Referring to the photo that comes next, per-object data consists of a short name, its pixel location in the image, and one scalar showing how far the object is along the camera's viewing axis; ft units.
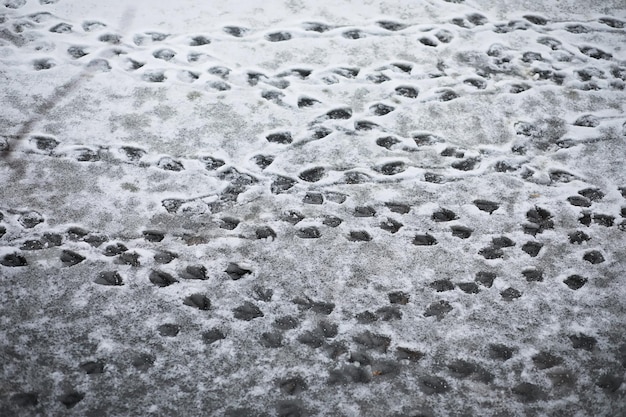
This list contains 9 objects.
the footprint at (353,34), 15.01
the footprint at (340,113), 13.19
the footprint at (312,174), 11.96
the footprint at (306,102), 13.39
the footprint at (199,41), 14.61
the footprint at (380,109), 13.30
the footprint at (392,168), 12.11
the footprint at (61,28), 14.62
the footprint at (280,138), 12.64
